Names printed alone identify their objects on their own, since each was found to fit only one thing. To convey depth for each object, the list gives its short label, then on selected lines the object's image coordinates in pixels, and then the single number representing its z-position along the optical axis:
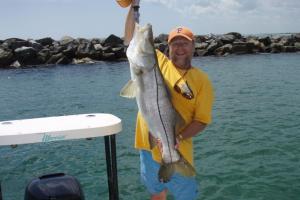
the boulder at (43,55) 47.47
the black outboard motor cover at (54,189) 4.15
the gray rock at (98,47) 50.49
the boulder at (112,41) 53.19
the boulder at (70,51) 48.97
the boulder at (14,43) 48.75
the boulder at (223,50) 54.00
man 4.46
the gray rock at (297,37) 63.19
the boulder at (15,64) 45.47
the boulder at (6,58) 45.34
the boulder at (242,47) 55.41
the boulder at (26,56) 46.85
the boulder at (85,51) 49.31
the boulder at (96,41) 54.96
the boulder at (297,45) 58.23
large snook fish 3.93
